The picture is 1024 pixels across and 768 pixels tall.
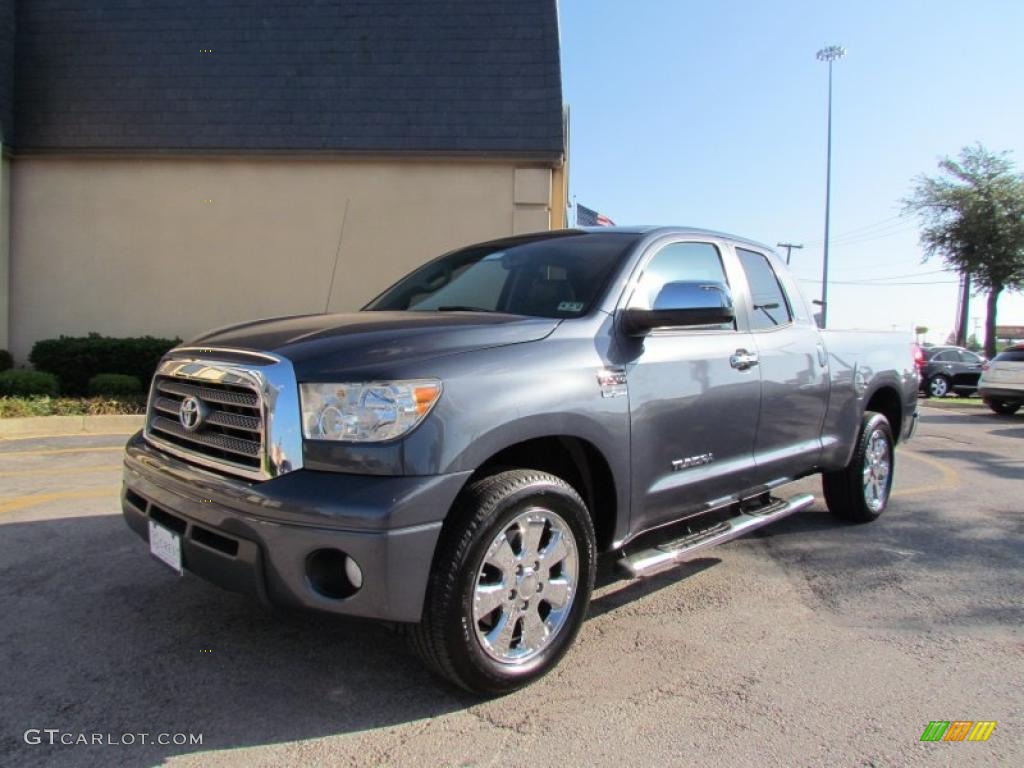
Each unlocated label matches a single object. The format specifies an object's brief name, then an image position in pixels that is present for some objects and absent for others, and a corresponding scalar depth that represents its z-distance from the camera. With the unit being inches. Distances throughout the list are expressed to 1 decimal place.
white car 547.5
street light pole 1248.2
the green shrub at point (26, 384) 369.8
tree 1018.1
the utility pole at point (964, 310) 1157.7
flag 727.8
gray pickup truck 94.0
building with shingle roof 459.5
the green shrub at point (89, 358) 417.1
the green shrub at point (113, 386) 383.6
